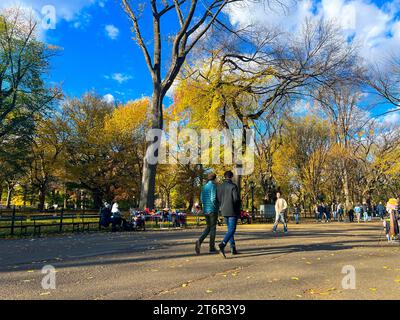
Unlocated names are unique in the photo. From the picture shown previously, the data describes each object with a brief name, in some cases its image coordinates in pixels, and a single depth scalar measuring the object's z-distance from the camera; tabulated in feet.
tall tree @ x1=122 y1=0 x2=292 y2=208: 62.23
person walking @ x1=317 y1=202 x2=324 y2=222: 102.68
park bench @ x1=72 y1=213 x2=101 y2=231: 51.65
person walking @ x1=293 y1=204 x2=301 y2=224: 90.02
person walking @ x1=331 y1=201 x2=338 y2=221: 127.33
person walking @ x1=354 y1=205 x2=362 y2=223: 99.33
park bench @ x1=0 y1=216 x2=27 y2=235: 43.80
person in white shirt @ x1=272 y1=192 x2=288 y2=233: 50.35
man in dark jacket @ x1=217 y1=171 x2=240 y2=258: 25.53
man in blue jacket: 26.76
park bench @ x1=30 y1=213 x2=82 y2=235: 46.11
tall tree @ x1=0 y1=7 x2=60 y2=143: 85.66
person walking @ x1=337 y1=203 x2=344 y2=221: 109.85
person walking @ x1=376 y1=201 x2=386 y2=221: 101.42
